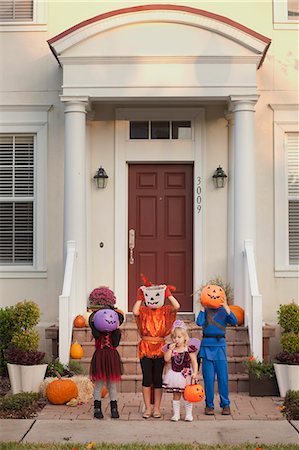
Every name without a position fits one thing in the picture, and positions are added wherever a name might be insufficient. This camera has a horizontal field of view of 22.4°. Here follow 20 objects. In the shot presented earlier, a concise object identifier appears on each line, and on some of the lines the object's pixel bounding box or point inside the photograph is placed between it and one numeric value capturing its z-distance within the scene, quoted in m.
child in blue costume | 7.88
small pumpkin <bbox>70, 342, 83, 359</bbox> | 9.27
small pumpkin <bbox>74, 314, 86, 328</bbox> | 9.69
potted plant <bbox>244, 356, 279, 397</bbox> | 8.73
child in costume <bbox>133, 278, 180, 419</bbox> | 7.71
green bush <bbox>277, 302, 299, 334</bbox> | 9.25
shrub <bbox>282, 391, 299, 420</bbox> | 7.73
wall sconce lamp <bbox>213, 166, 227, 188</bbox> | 10.87
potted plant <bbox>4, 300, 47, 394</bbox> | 8.66
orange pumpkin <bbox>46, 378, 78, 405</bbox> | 8.30
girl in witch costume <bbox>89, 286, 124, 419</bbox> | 7.70
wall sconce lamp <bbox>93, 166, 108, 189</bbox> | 10.91
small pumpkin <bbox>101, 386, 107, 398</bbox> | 8.47
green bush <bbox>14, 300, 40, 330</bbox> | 9.28
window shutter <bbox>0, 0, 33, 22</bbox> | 11.19
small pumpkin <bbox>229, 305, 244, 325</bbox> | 9.76
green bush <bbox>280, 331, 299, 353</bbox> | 8.84
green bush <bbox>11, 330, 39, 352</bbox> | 8.94
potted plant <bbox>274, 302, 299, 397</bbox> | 8.55
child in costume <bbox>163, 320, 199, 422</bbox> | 7.54
